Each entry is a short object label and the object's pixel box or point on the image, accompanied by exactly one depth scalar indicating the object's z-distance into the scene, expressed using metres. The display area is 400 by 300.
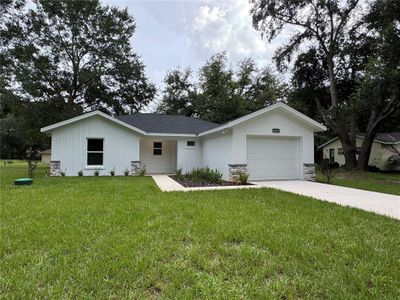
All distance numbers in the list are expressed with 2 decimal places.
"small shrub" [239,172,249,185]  10.54
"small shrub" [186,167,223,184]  10.99
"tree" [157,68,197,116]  31.58
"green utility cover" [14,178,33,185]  9.20
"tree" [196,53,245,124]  26.20
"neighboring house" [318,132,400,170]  21.62
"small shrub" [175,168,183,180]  13.04
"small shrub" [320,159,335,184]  11.46
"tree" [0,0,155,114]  21.88
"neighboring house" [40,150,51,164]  32.56
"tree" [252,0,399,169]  18.33
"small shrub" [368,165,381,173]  21.25
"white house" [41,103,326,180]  11.70
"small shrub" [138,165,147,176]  13.62
